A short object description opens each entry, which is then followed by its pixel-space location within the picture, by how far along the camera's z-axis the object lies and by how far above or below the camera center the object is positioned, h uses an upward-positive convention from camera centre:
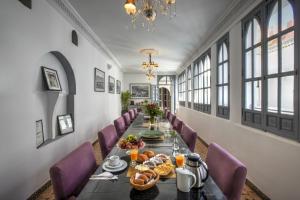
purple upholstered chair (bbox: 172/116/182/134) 3.10 -0.50
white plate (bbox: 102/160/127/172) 1.39 -0.56
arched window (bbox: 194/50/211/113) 5.07 +0.46
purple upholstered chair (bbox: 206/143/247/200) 1.15 -0.54
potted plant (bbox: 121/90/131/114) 9.73 -0.06
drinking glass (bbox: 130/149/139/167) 1.52 -0.50
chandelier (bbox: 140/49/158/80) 5.53 +1.45
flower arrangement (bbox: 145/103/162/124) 3.24 -0.22
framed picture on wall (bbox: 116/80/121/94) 8.75 +0.51
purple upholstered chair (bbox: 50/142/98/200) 1.21 -0.58
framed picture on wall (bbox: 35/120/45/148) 2.52 -0.50
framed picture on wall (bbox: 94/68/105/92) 5.09 +0.53
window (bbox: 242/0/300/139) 2.00 +0.37
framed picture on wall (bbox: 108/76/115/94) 6.84 +0.55
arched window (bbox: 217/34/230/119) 3.70 +0.46
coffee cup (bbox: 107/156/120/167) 1.45 -0.52
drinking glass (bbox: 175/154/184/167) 1.43 -0.51
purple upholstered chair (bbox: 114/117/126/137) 3.24 -0.53
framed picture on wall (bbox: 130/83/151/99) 10.73 +0.41
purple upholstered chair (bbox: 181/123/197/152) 2.14 -0.50
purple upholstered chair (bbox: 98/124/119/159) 2.19 -0.54
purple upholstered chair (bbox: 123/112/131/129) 4.24 -0.52
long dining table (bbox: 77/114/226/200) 1.04 -0.58
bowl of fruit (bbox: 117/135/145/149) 1.96 -0.52
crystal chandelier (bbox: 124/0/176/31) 1.71 +0.91
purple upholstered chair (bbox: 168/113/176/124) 4.03 -0.49
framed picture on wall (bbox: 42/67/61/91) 2.65 +0.31
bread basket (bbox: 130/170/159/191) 1.07 -0.53
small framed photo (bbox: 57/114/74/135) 3.15 -0.47
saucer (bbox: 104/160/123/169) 1.43 -0.55
